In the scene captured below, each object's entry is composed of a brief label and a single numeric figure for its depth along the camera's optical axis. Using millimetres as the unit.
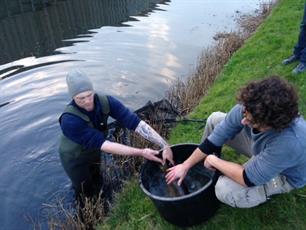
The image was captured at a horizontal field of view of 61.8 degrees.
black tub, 2598
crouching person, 2092
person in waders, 3014
